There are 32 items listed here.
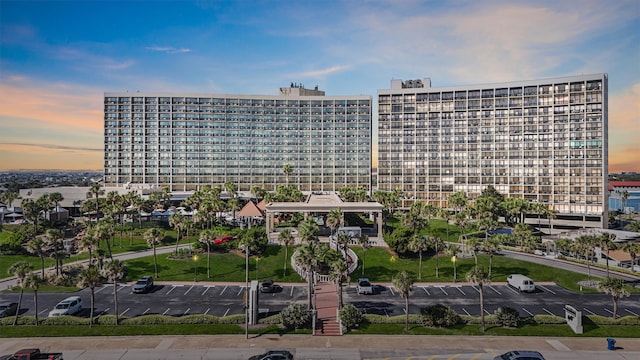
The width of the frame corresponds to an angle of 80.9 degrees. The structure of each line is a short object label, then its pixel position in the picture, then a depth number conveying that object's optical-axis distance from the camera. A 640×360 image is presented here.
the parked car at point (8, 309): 50.09
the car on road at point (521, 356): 36.12
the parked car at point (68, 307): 50.28
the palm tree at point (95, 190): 96.44
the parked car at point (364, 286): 60.03
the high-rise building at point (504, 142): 139.88
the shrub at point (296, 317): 46.69
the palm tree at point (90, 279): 46.84
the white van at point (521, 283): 61.31
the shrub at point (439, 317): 46.92
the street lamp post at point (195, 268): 67.55
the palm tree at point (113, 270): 48.55
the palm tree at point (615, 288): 47.69
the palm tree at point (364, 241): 70.89
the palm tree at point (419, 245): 68.88
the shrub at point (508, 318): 47.09
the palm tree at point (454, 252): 66.69
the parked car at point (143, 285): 60.54
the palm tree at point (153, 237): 68.25
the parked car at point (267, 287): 62.03
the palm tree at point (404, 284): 46.66
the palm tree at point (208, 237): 70.69
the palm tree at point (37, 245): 62.19
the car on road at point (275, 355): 36.88
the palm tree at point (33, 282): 47.00
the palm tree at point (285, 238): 70.06
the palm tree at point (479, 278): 46.69
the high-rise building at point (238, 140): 177.00
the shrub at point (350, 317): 46.66
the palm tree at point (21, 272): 47.31
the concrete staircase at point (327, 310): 46.44
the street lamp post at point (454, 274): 66.32
